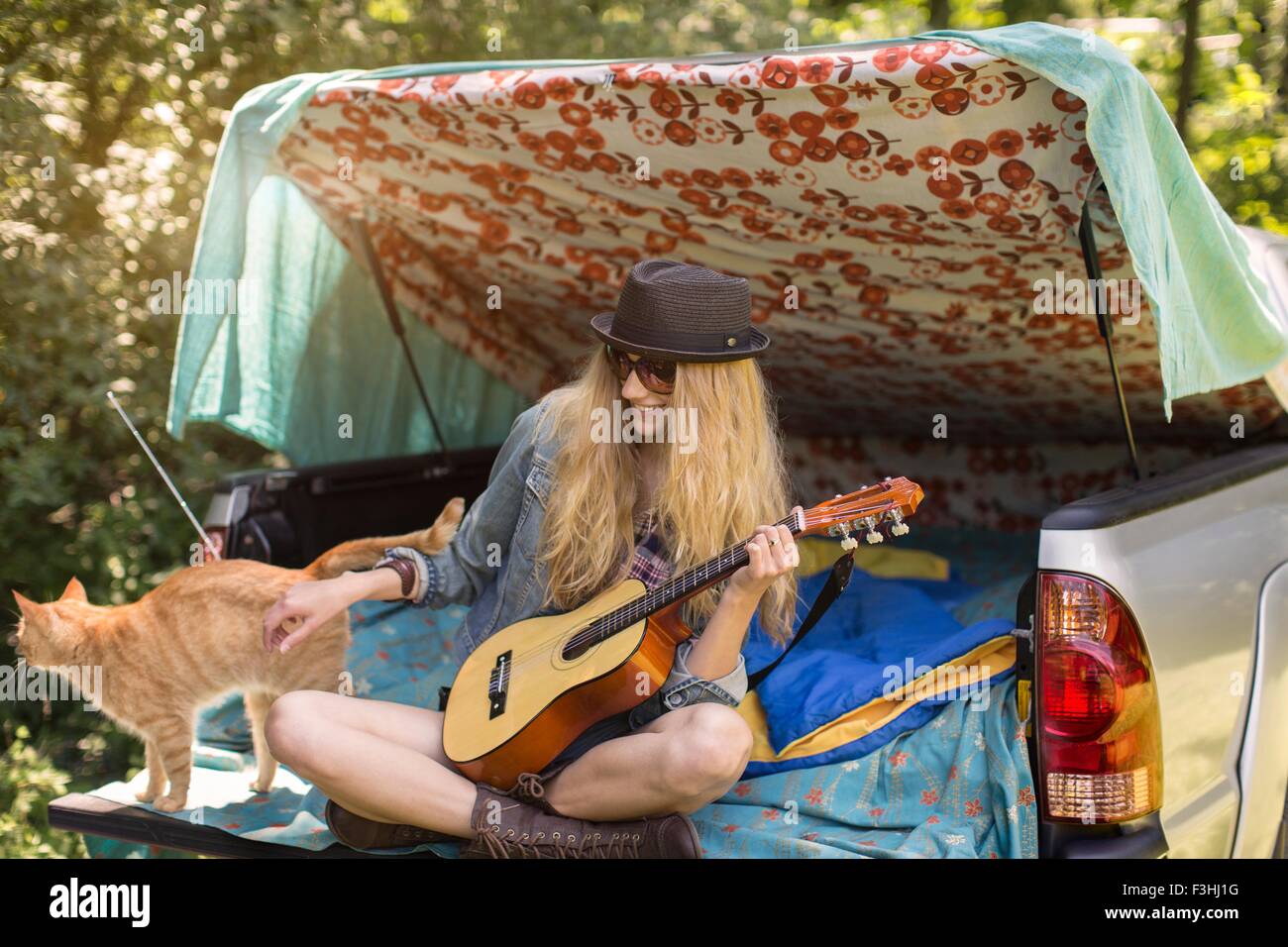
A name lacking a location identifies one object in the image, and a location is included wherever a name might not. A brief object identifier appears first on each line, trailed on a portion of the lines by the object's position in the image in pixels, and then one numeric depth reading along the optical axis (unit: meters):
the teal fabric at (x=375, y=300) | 2.33
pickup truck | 2.30
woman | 2.42
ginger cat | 2.77
